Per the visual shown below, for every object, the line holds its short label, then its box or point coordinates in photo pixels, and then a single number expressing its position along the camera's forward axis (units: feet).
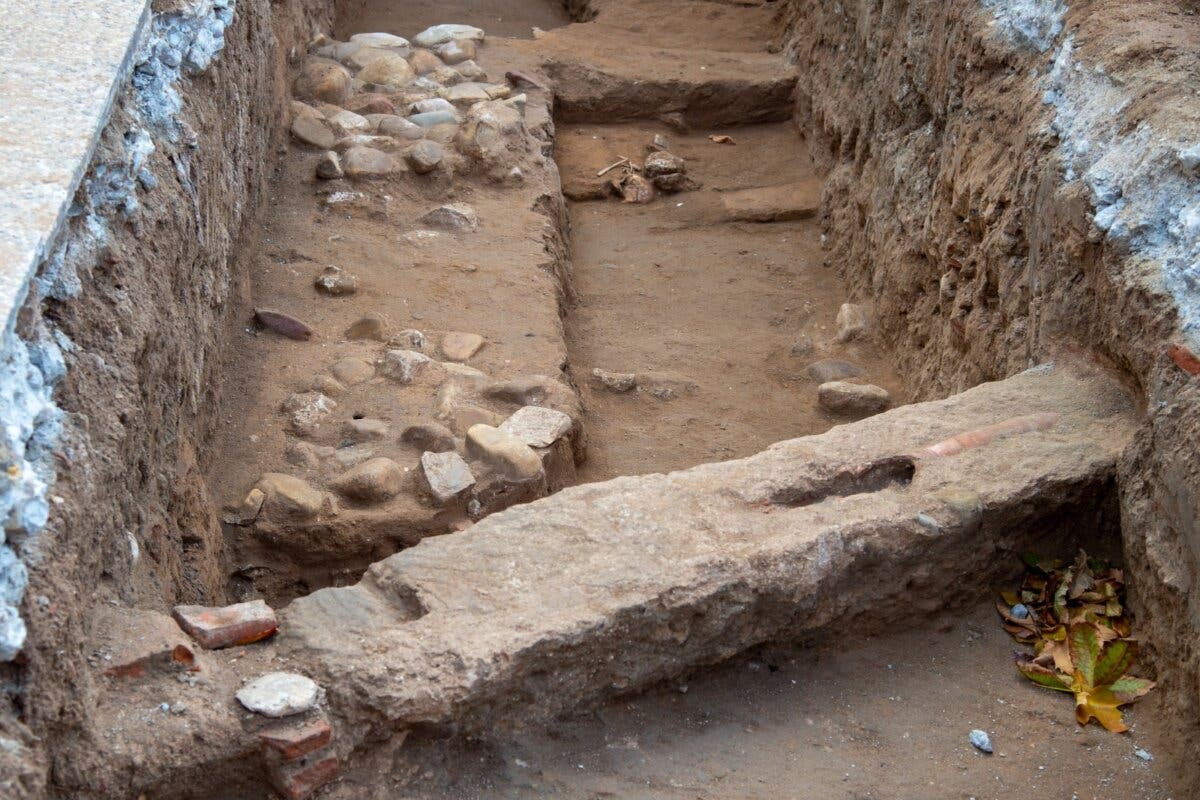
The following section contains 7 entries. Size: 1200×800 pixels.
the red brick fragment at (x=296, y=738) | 6.42
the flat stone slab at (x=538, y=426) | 11.57
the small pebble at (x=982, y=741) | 7.71
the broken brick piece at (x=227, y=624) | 6.97
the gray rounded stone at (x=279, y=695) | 6.51
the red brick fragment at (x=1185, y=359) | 8.21
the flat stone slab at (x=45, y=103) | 6.18
